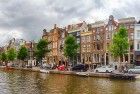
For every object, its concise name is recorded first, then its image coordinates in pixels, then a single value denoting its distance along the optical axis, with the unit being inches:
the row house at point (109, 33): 1578.7
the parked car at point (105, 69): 1207.2
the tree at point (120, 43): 1263.6
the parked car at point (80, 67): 1367.3
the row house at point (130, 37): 1480.2
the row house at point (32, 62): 2519.0
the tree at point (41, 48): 1918.4
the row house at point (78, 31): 1811.7
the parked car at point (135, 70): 1098.7
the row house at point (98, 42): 1637.0
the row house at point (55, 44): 2057.9
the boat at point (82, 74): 1137.2
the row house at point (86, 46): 1729.7
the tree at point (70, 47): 1556.5
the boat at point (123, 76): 994.5
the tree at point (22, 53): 2432.0
